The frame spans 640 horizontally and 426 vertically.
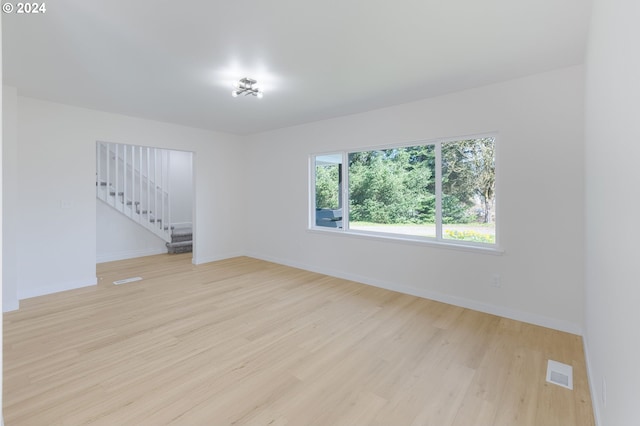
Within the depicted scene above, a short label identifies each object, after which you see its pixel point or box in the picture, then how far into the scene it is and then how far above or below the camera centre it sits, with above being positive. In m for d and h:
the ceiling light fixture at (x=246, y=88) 3.11 +1.36
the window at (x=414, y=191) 3.43 +0.29
